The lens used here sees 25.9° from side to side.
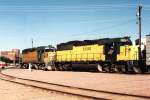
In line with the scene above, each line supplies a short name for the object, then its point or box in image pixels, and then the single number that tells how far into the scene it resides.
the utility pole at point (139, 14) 38.09
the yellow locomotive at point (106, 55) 30.06
